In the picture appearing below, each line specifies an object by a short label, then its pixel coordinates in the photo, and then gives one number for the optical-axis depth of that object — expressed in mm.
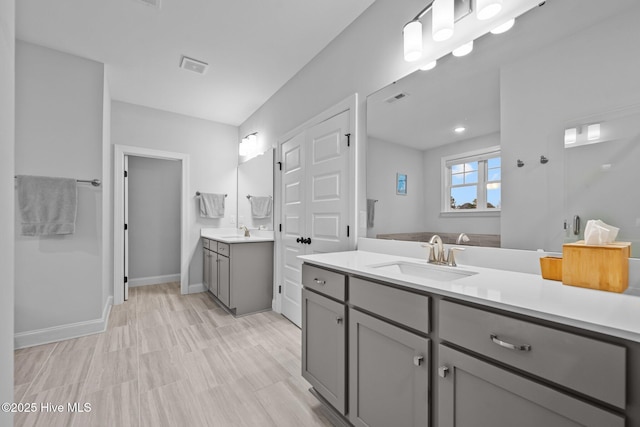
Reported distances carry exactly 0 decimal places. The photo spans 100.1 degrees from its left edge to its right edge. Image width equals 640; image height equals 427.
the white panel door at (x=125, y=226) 3584
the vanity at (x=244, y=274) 3000
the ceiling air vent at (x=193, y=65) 2674
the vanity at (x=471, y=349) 624
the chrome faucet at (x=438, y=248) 1428
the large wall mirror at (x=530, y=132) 968
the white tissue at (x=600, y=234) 920
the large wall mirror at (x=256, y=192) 3391
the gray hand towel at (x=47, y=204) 2393
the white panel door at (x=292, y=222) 2742
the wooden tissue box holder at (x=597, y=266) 865
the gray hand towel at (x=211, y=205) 4078
